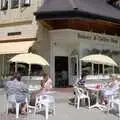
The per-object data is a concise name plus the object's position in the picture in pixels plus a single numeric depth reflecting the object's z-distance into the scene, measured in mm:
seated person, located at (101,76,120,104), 10197
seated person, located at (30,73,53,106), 9825
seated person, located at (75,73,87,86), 11225
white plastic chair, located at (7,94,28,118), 8686
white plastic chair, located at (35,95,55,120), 8725
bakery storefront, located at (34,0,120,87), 17252
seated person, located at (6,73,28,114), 8794
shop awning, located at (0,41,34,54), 17725
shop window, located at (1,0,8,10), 19795
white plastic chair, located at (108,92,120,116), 9359
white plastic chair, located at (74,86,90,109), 10506
